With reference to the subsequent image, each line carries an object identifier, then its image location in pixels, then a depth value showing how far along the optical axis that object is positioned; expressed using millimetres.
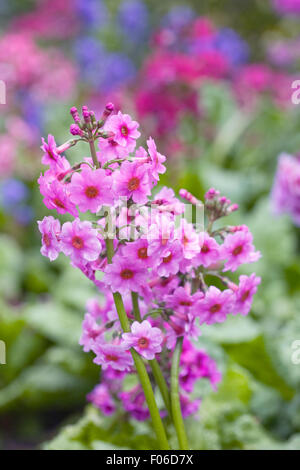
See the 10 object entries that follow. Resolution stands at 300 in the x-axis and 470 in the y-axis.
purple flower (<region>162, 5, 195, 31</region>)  3070
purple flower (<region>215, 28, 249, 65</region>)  3541
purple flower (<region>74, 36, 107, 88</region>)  3812
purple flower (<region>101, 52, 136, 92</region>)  3518
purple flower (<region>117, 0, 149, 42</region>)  4199
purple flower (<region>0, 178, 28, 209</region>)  2549
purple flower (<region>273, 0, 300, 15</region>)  3572
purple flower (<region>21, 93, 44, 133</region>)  3090
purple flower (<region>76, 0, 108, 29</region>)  4332
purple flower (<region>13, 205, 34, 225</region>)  2590
